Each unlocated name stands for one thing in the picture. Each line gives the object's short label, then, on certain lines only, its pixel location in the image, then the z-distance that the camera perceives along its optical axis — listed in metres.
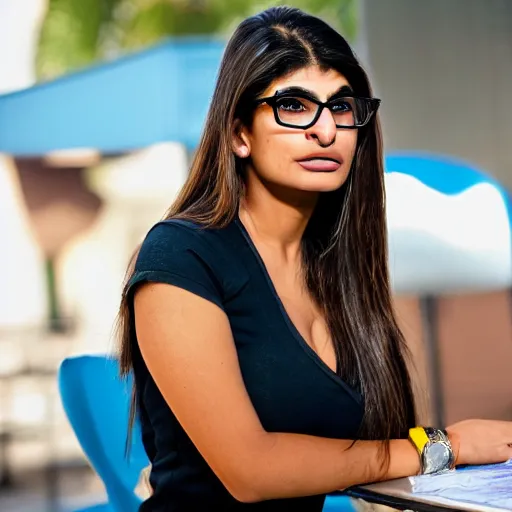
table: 2.12
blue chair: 2.66
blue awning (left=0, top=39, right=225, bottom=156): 3.89
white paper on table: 2.14
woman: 2.25
